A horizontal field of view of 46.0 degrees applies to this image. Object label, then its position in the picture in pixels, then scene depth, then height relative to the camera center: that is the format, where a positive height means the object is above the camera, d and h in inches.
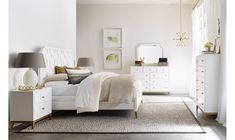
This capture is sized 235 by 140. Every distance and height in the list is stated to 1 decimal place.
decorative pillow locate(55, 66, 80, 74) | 236.9 -4.2
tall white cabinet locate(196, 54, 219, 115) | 181.3 -11.7
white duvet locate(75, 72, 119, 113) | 184.4 -20.5
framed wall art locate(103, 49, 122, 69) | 365.7 +7.8
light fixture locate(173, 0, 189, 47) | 358.1 +36.4
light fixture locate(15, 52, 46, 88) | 167.3 +0.9
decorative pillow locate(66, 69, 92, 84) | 201.9 -8.3
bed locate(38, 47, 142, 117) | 189.0 -24.1
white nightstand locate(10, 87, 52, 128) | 159.6 -24.0
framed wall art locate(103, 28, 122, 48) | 365.7 +36.8
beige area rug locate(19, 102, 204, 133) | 155.6 -36.4
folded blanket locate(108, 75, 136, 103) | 183.6 -17.4
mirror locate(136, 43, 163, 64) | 364.2 +17.1
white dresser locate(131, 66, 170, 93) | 347.6 -15.0
